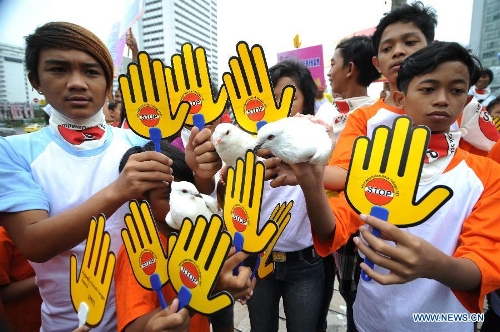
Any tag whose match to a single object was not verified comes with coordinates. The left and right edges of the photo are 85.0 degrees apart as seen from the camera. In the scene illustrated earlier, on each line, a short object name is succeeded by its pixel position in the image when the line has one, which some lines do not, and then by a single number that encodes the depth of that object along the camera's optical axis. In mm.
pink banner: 3238
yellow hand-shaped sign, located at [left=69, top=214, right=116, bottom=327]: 589
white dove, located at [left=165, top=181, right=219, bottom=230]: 596
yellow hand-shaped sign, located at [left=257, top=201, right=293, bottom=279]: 673
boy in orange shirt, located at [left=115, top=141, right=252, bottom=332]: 585
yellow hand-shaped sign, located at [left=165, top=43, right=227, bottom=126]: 730
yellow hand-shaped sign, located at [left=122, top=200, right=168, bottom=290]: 592
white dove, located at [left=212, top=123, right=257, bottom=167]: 666
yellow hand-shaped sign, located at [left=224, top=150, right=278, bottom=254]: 582
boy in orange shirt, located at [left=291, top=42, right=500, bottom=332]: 651
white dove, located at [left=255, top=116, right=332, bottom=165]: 566
